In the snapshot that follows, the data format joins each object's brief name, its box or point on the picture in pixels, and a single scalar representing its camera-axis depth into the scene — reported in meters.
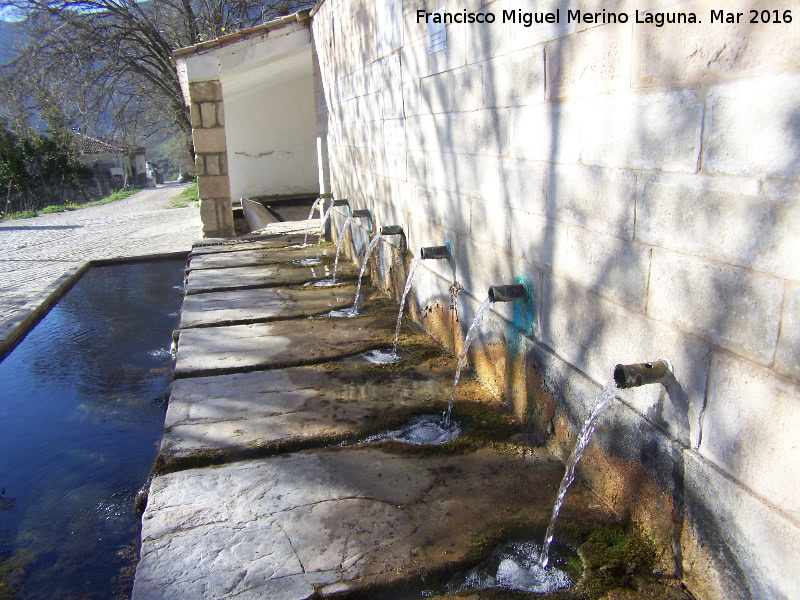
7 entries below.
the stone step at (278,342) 3.77
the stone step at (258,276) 5.71
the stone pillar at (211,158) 8.39
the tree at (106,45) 16.03
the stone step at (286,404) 2.80
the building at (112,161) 35.31
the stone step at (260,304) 4.70
